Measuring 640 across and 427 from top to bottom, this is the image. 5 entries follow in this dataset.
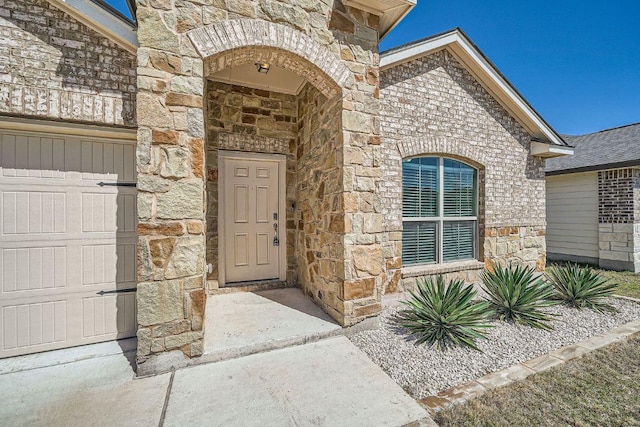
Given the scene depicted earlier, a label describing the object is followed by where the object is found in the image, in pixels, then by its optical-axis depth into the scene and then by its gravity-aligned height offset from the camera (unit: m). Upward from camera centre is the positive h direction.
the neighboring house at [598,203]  6.85 +0.25
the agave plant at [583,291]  4.07 -1.24
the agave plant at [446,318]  3.04 -1.29
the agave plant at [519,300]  3.55 -1.25
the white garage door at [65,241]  2.63 -0.31
